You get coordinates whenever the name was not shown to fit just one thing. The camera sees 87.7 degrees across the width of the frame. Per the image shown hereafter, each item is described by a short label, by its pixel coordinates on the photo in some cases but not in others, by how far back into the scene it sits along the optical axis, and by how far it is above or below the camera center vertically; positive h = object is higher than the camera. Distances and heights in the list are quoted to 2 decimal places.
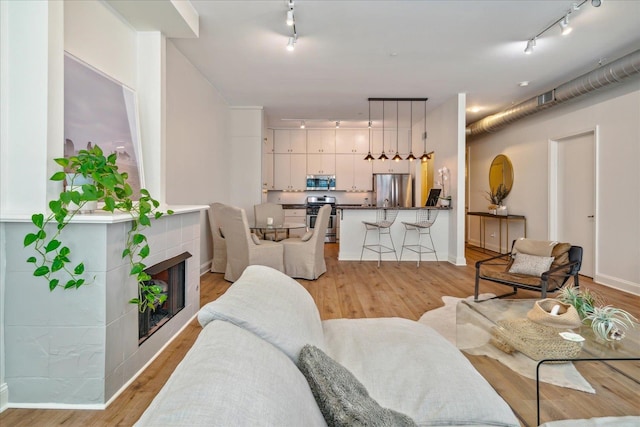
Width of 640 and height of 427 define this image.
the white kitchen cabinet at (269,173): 8.23 +0.96
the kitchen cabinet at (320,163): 8.48 +1.24
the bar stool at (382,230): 6.05 -0.33
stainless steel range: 8.43 +0.04
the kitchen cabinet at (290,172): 8.46 +1.00
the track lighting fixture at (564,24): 2.92 +1.84
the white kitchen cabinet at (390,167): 8.46 +1.15
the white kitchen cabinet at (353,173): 8.52 +1.00
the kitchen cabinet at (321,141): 8.46 +1.79
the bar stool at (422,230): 6.04 -0.33
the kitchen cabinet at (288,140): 8.43 +1.81
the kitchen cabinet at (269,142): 8.19 +1.71
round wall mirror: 6.53 +0.82
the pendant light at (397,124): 6.32 +2.02
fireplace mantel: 1.80 -0.64
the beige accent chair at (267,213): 5.83 -0.03
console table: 6.12 -0.12
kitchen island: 6.10 -0.42
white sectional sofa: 0.60 -0.43
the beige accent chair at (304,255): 4.58 -0.60
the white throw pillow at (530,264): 3.38 -0.53
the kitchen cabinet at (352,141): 8.48 +1.81
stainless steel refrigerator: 8.11 +0.56
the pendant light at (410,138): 8.14 +1.82
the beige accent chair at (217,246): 4.81 -0.52
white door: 4.77 +0.29
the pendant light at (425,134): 6.89 +1.69
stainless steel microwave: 8.50 +0.75
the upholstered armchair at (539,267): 3.18 -0.54
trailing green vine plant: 1.69 -0.05
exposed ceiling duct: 3.78 +1.70
